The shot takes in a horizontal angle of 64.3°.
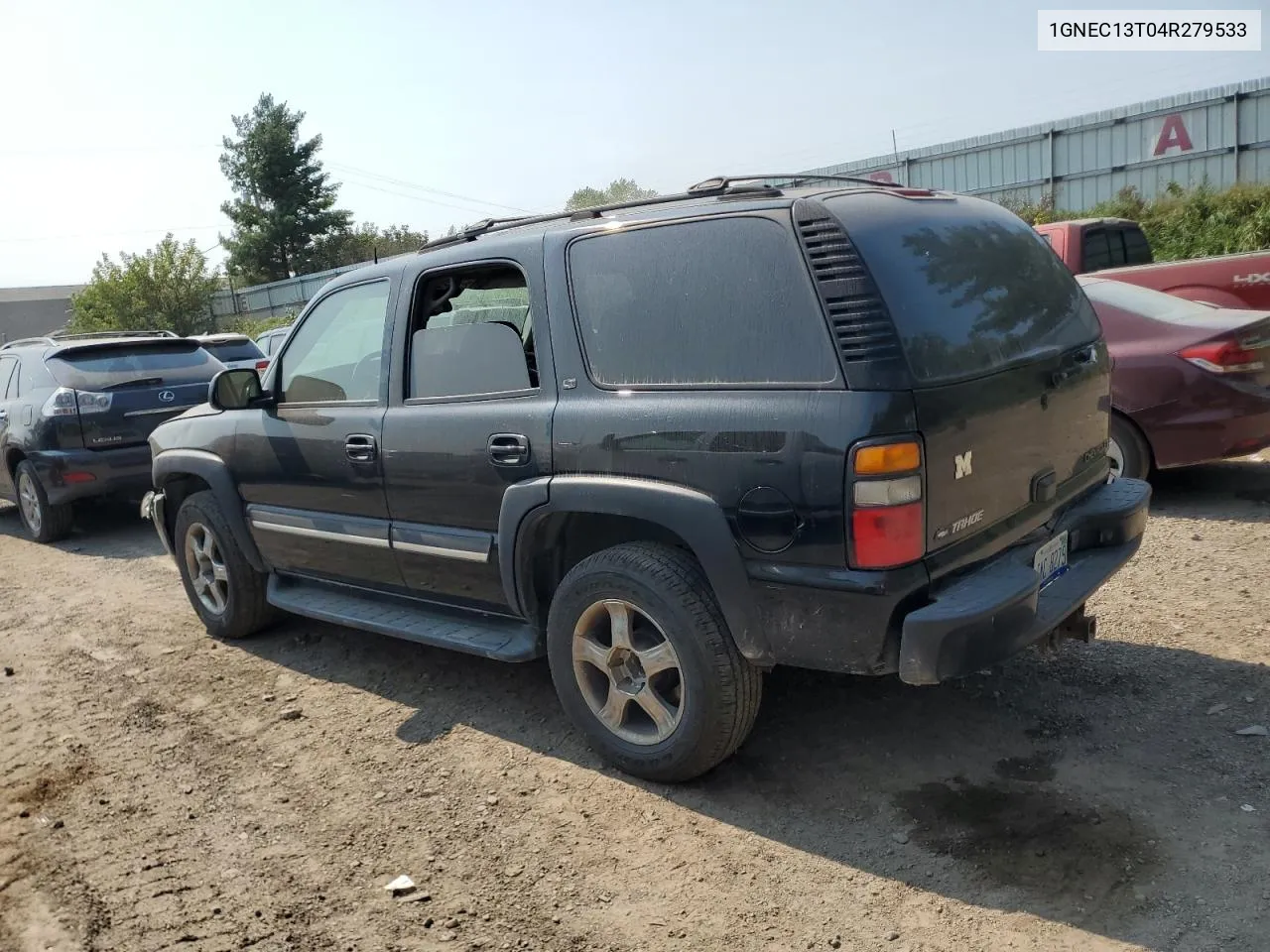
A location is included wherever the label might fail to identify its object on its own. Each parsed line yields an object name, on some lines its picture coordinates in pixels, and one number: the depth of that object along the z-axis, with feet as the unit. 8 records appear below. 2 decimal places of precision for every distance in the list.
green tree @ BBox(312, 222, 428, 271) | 166.40
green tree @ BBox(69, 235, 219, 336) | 144.36
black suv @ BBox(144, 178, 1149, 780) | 9.58
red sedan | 19.56
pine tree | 159.84
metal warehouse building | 69.05
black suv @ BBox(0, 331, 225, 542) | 26.89
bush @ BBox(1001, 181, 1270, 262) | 58.23
